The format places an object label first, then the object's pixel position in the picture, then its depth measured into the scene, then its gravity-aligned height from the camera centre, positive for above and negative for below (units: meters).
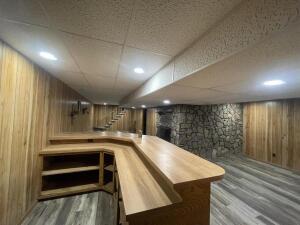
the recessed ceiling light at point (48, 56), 1.61 +0.71
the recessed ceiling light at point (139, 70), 1.97 +0.69
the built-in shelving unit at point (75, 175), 2.42 -1.32
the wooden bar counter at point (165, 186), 0.96 -0.65
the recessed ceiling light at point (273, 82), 1.69 +0.48
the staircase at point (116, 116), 9.82 -0.09
